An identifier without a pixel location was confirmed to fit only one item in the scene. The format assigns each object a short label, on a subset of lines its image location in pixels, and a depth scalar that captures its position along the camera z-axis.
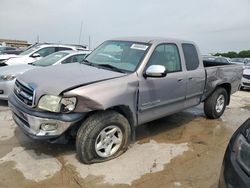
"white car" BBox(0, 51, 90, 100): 4.34
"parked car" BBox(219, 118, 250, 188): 1.41
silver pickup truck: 2.43
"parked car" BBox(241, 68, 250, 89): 8.25
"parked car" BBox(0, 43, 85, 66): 6.32
